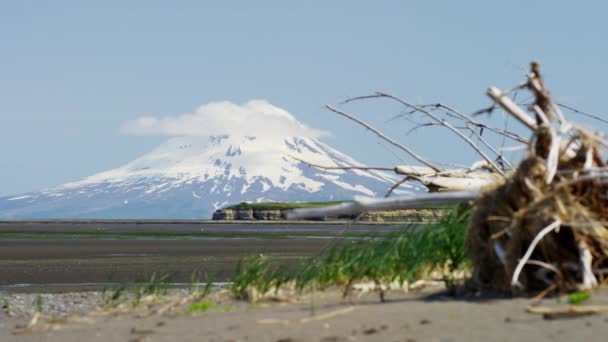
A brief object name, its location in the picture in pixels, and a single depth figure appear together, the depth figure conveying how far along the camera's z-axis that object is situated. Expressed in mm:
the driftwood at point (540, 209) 13408
